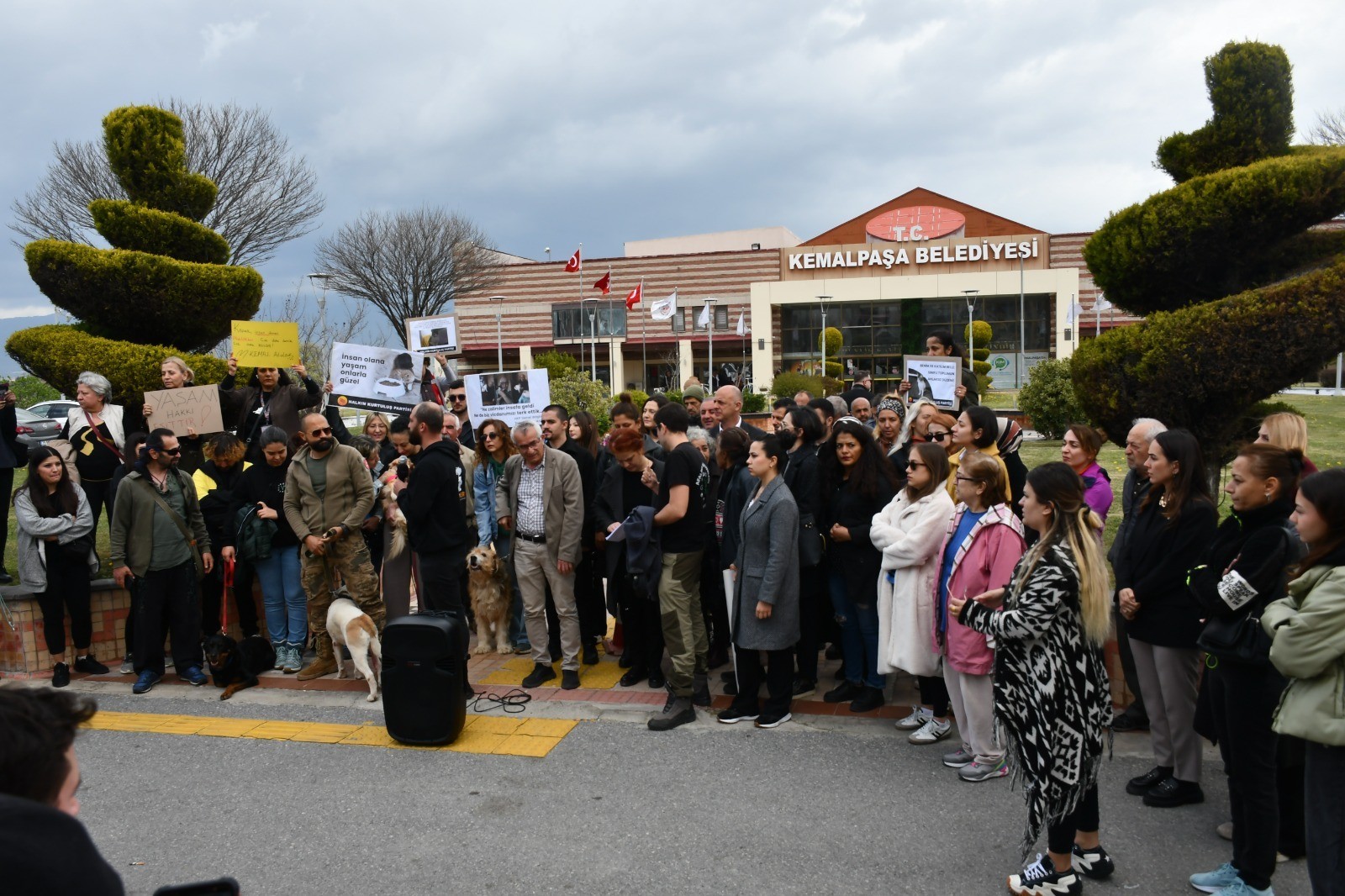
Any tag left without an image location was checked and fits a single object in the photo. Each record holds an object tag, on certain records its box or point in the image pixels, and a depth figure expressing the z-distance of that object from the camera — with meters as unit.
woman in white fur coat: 5.59
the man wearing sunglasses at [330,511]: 7.31
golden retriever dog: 7.77
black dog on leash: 7.27
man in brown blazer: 7.02
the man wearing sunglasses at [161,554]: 7.42
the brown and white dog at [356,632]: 6.96
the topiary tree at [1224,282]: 7.55
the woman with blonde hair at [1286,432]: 4.89
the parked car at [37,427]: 25.52
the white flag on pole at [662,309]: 43.47
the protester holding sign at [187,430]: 8.84
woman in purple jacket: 6.05
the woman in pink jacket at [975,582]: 4.71
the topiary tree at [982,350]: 37.19
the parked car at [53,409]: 28.30
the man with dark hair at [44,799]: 1.49
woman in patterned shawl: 3.81
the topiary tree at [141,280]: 9.45
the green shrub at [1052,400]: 17.80
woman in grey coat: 5.89
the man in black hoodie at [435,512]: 6.74
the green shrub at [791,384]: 29.71
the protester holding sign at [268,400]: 9.03
